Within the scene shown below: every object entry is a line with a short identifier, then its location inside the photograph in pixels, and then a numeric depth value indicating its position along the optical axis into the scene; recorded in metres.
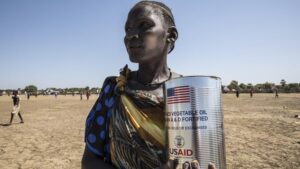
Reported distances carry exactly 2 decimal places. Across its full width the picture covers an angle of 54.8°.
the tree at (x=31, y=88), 120.19
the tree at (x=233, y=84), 114.90
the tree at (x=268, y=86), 100.82
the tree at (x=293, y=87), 86.26
